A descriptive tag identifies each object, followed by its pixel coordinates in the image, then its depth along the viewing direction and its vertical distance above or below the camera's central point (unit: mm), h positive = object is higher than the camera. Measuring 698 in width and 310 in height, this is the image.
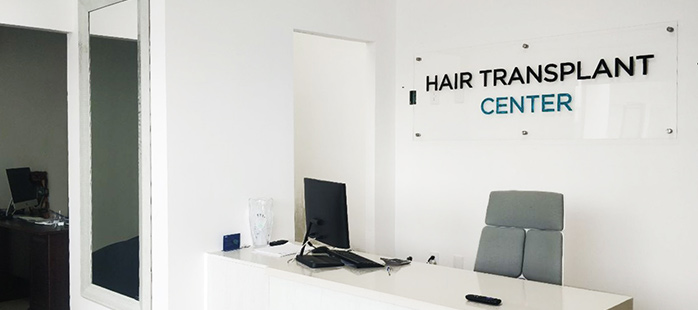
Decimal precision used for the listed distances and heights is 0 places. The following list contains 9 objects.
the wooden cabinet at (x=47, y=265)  5297 -927
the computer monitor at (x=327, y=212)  3410 -329
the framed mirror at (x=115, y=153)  3855 -9
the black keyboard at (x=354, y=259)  3455 -587
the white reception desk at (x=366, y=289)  2812 -643
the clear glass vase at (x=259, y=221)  4133 -440
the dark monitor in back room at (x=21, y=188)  6090 -340
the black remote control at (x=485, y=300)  2740 -628
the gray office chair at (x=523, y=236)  3508 -479
